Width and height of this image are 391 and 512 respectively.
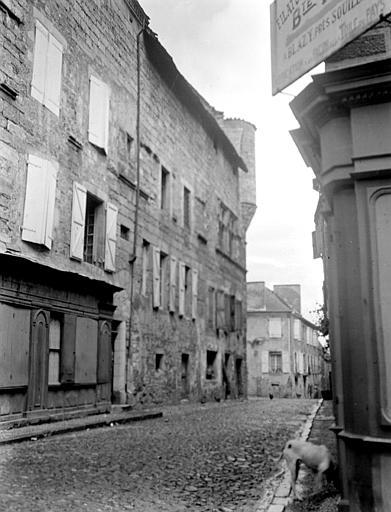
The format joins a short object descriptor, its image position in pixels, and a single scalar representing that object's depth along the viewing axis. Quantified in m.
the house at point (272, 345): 44.16
